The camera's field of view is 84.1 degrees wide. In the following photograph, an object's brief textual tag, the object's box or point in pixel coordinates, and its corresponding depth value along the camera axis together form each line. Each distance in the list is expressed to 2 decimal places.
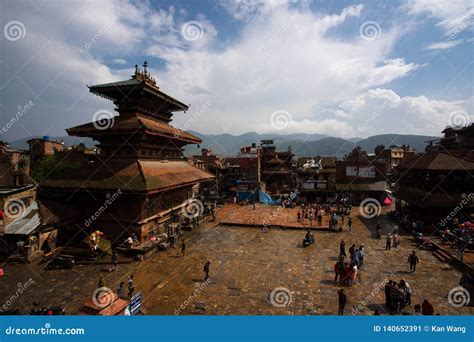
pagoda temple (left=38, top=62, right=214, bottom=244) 18.11
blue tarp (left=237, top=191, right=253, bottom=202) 43.08
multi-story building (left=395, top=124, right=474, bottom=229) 23.05
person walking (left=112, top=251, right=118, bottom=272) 15.34
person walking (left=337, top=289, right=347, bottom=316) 10.53
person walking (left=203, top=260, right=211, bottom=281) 13.80
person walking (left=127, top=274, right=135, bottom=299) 12.04
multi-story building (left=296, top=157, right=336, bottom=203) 41.22
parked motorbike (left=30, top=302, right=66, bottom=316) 9.88
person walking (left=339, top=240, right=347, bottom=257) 16.50
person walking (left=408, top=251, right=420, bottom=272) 15.02
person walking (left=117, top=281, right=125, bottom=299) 11.93
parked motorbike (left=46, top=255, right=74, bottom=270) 14.99
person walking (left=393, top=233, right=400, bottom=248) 19.61
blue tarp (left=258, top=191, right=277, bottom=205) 41.61
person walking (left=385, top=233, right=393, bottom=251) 19.09
